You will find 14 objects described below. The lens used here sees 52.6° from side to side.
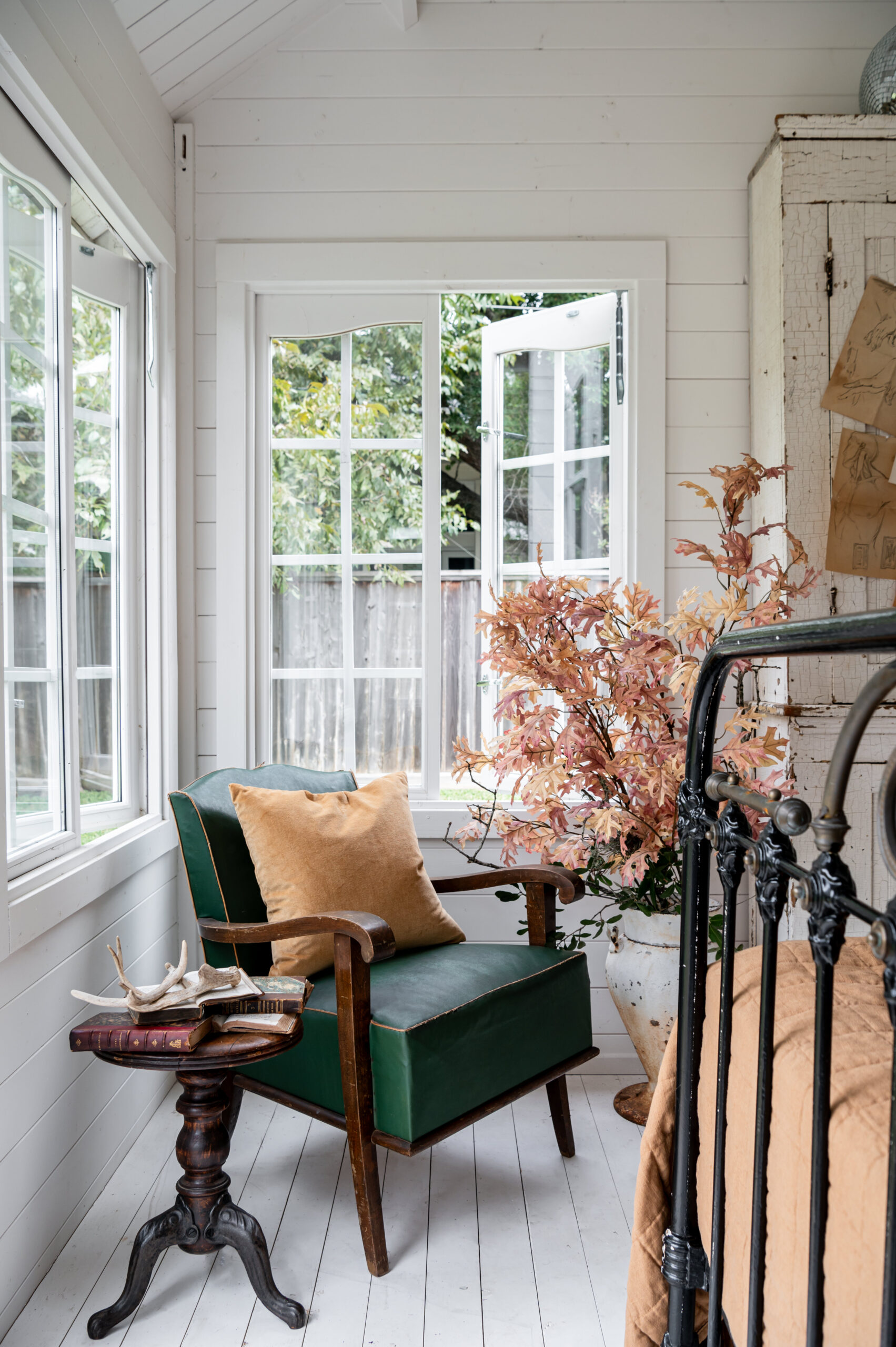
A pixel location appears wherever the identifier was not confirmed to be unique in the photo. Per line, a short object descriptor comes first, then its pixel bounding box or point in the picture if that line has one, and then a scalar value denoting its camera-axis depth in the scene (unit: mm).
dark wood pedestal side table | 1546
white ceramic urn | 2100
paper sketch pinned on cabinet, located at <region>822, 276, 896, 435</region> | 2299
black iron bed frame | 673
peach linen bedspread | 690
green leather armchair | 1681
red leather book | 1524
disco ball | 2312
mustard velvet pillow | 1976
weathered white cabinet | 2287
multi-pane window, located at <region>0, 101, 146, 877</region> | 1738
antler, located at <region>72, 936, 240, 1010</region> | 1562
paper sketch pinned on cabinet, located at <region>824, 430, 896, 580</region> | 2312
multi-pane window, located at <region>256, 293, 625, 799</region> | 2707
